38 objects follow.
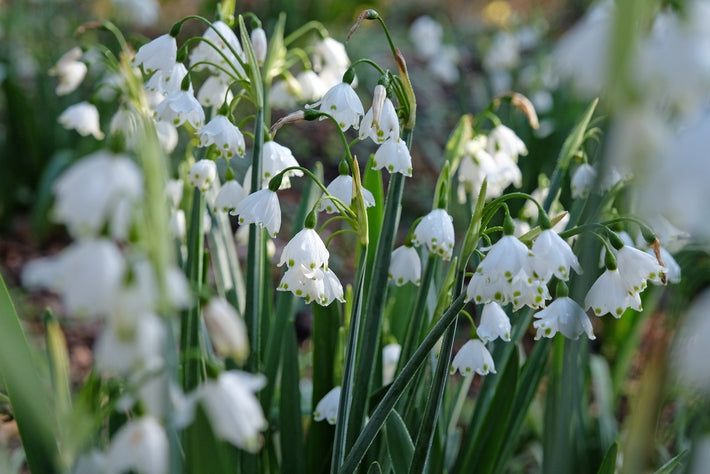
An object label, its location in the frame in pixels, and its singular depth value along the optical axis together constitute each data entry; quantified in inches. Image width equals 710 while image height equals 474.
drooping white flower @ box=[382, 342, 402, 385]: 36.6
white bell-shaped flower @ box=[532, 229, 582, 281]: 30.9
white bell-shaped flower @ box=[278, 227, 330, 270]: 32.7
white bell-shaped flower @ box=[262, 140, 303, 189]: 34.3
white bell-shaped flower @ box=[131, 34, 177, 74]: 34.4
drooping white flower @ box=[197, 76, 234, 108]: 36.2
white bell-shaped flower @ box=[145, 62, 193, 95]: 34.3
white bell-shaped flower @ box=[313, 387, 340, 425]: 34.6
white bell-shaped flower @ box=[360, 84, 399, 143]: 32.3
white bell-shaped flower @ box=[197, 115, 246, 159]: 33.5
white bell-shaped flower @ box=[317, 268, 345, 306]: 33.2
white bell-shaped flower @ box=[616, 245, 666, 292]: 31.9
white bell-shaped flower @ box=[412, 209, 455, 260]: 33.5
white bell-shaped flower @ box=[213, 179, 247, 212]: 34.9
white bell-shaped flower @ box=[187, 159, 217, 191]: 34.1
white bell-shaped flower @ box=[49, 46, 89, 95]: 39.2
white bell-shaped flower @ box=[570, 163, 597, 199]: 35.3
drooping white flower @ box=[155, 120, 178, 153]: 36.4
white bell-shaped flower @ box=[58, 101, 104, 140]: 38.8
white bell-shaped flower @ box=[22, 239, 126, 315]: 25.9
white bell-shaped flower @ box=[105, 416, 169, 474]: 27.7
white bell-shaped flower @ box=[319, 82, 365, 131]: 33.2
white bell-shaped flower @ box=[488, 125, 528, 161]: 37.9
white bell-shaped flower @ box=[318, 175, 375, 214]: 33.5
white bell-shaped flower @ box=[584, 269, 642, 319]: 32.1
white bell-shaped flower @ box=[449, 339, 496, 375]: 33.5
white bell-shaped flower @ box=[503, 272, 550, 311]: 31.5
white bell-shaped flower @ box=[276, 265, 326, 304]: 32.9
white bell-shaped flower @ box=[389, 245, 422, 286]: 34.4
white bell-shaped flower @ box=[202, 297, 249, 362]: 27.5
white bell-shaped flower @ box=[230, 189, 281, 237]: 33.0
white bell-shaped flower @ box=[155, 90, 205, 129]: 33.7
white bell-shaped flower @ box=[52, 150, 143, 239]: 25.9
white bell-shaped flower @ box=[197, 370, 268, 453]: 27.7
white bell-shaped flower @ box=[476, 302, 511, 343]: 33.0
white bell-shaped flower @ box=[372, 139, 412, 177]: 32.8
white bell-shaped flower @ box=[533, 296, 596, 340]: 31.7
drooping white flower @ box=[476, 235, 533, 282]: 30.8
